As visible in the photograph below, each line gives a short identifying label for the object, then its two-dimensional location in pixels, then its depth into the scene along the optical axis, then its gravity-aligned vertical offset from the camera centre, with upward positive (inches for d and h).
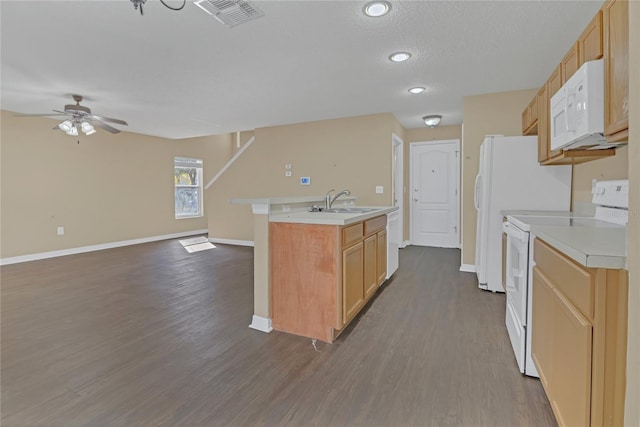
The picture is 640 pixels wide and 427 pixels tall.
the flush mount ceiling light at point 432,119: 201.9 +54.3
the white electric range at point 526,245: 70.5 -11.7
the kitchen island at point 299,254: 88.0 -16.2
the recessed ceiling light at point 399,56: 114.6 +55.4
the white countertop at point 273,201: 95.5 +0.3
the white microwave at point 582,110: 62.1 +19.9
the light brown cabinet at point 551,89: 90.7 +34.4
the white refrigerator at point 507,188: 121.0 +4.9
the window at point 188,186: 304.1 +16.7
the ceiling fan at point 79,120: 153.7 +44.2
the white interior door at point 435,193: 230.2 +5.8
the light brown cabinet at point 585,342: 37.9 -19.9
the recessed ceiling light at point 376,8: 84.0 +54.5
